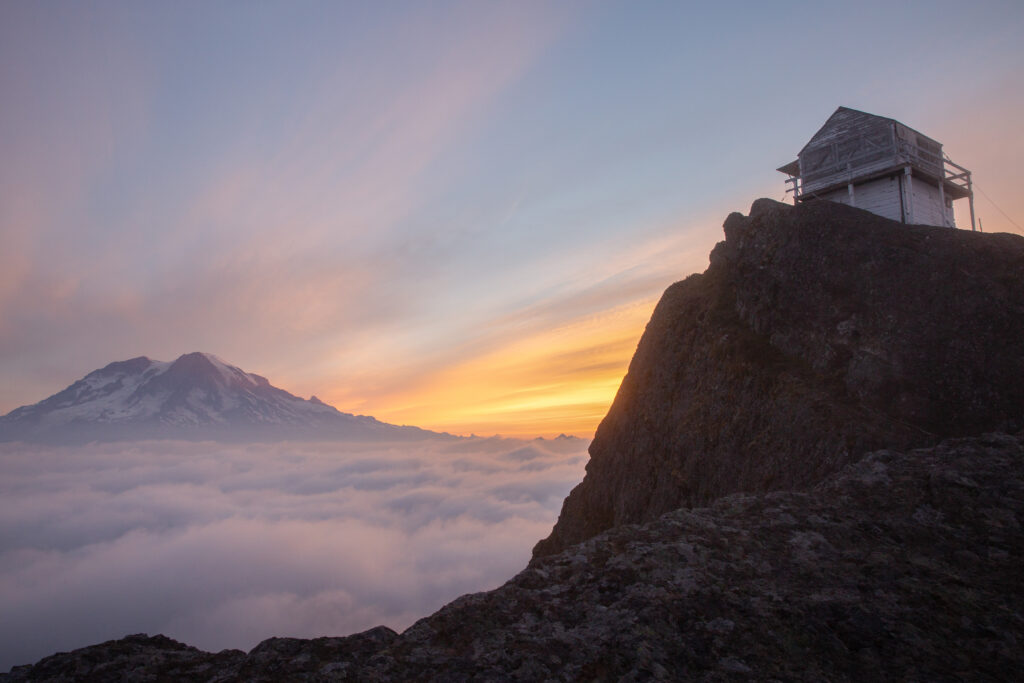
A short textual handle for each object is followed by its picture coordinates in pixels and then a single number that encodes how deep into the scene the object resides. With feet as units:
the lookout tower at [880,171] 118.11
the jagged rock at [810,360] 56.18
